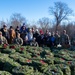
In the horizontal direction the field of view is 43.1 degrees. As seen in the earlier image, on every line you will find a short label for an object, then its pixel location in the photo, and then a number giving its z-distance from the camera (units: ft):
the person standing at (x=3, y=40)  18.16
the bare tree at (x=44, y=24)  78.18
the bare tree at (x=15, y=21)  70.17
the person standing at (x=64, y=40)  21.88
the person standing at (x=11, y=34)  19.68
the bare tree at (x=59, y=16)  82.77
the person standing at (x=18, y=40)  19.00
